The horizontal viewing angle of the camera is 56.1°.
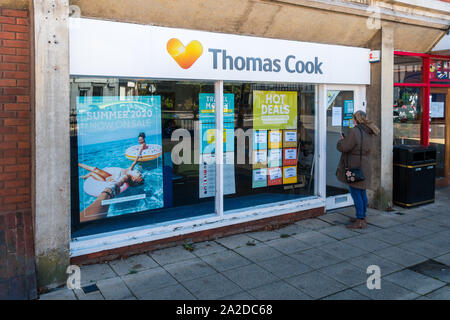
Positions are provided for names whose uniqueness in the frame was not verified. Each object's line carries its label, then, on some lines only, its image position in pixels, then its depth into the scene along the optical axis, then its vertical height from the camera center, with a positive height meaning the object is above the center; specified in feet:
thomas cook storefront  16.84 +0.30
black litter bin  25.02 -2.20
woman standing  20.54 -0.69
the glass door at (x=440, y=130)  30.96 +0.54
